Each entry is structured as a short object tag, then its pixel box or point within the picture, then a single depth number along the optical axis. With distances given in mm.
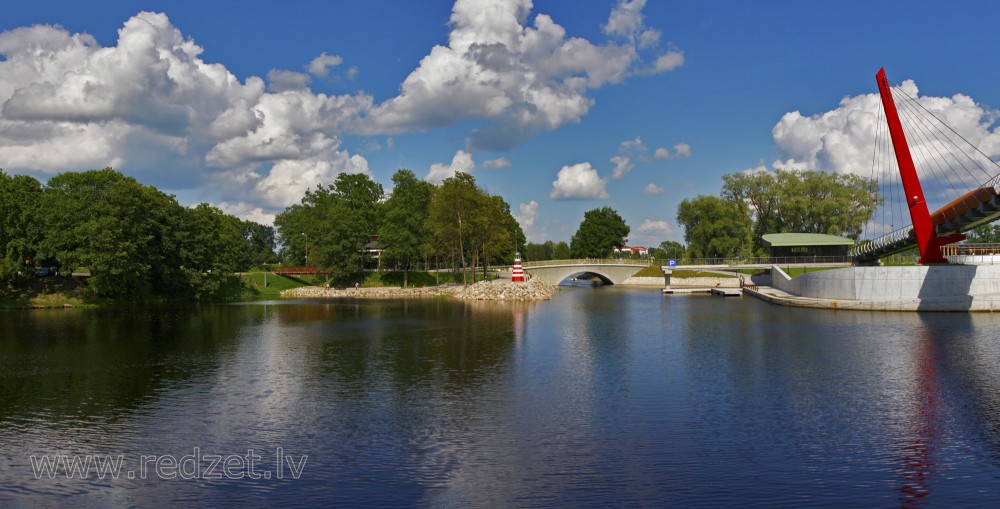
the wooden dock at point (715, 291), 90125
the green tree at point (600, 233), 160875
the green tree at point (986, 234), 153762
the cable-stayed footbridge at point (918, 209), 57363
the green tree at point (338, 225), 100438
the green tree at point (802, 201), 113250
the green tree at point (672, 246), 158838
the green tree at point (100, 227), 68375
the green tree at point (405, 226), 100000
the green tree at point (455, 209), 91938
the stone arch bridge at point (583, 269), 121625
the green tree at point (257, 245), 155500
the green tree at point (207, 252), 83812
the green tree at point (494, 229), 94500
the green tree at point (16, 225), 68438
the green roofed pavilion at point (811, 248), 103188
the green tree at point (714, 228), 116125
